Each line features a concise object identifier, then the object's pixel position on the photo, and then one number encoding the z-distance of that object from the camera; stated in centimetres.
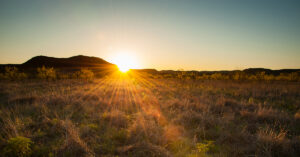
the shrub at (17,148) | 285
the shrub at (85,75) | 3498
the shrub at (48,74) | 2758
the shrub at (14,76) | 2492
